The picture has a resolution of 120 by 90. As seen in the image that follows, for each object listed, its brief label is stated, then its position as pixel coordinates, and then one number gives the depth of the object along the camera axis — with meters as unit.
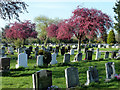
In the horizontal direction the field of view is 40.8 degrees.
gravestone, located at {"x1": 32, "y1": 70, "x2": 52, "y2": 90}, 6.09
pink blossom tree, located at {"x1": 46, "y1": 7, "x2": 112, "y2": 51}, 22.70
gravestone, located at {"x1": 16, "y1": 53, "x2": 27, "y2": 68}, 12.40
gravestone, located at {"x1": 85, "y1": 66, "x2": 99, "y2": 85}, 7.55
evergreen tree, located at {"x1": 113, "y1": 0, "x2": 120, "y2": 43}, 49.26
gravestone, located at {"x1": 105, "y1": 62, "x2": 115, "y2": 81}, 8.77
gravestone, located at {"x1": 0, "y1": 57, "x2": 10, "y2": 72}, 10.96
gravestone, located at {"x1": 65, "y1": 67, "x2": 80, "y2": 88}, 7.11
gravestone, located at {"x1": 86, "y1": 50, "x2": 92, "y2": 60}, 16.31
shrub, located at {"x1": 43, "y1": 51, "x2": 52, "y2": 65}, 12.94
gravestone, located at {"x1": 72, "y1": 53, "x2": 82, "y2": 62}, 15.44
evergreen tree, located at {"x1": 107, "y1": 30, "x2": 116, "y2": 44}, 52.78
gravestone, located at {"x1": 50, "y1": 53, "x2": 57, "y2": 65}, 14.64
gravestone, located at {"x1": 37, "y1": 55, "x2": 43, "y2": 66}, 12.81
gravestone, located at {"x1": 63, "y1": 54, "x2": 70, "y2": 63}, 14.40
